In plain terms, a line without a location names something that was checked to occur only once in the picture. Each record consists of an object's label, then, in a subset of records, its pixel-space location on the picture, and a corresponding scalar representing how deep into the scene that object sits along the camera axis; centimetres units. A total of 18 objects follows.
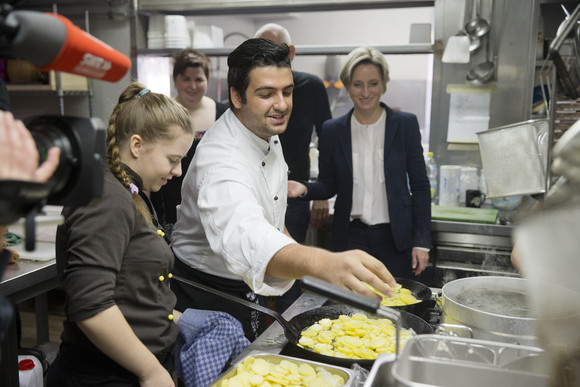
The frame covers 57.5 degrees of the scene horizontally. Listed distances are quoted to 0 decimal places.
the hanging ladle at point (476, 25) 341
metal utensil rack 172
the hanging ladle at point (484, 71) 343
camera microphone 69
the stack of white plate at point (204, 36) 393
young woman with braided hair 127
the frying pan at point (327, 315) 93
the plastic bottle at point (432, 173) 359
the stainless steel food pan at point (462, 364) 93
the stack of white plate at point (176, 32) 388
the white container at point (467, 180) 349
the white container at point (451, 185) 348
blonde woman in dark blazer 284
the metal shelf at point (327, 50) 352
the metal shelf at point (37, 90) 379
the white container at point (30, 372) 235
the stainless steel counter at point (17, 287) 214
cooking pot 114
